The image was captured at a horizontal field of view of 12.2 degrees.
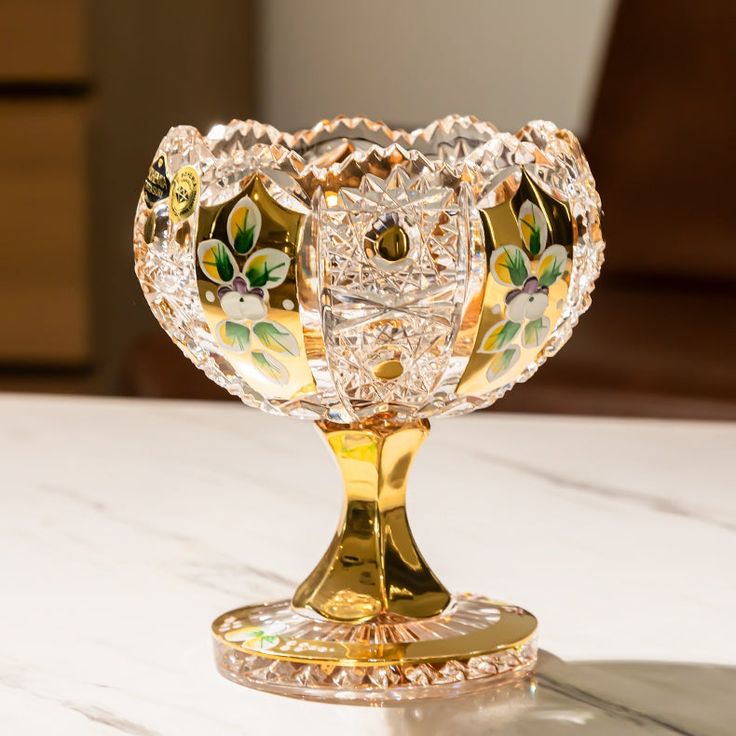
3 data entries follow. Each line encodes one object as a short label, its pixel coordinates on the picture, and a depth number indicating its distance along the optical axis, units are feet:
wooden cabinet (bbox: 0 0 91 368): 11.71
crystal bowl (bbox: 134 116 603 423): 3.29
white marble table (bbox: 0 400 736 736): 3.38
